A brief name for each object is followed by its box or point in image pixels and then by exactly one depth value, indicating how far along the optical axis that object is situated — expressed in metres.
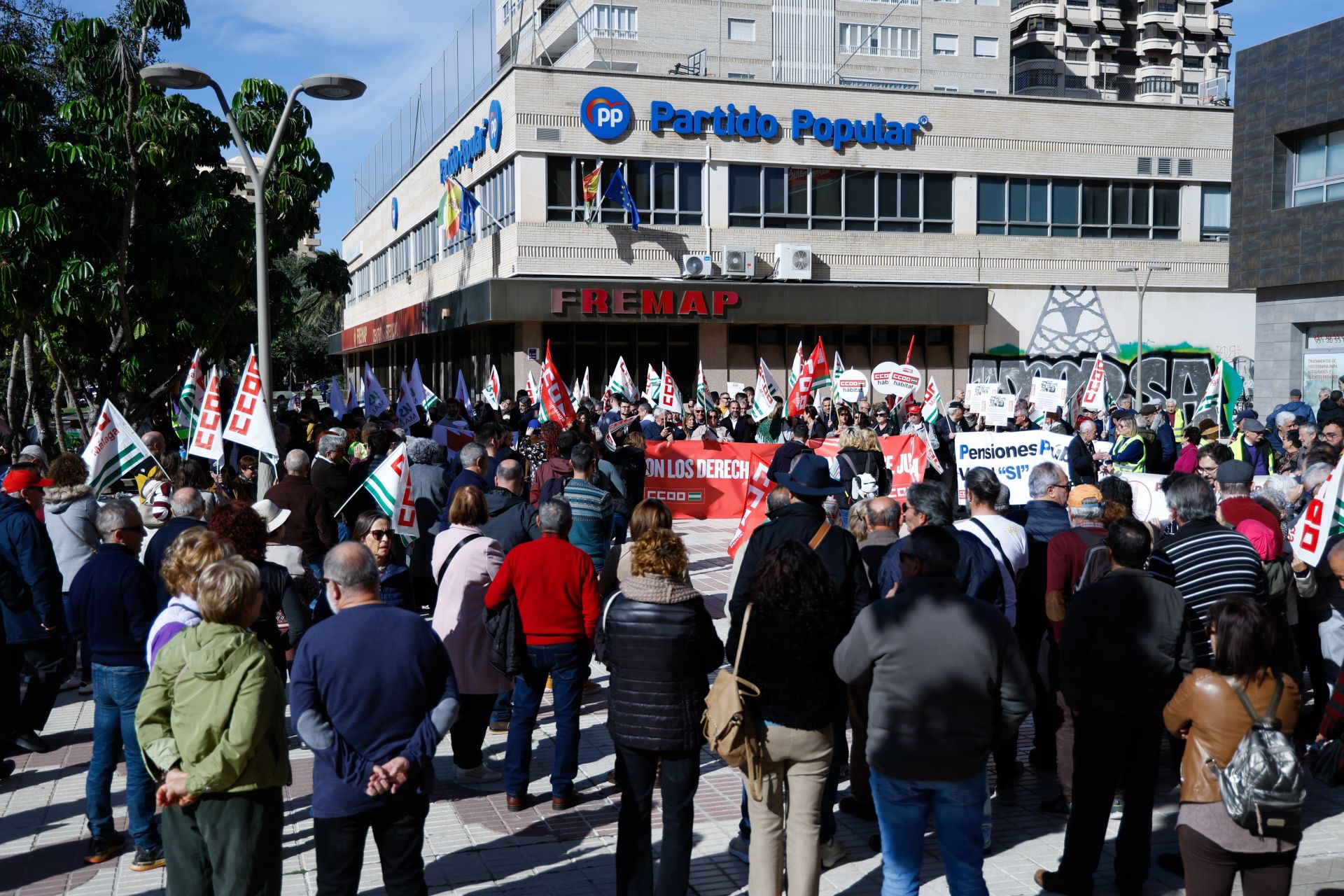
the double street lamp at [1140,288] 36.15
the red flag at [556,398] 17.17
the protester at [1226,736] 4.29
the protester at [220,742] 4.37
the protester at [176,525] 6.75
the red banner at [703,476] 17.03
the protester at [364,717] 4.41
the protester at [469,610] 6.98
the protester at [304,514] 9.02
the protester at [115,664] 5.95
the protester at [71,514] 7.92
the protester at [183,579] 5.14
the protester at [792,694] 4.91
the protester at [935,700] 4.56
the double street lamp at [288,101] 12.89
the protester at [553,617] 6.58
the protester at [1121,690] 5.25
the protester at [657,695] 5.16
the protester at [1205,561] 5.96
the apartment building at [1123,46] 82.12
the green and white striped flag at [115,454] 9.52
